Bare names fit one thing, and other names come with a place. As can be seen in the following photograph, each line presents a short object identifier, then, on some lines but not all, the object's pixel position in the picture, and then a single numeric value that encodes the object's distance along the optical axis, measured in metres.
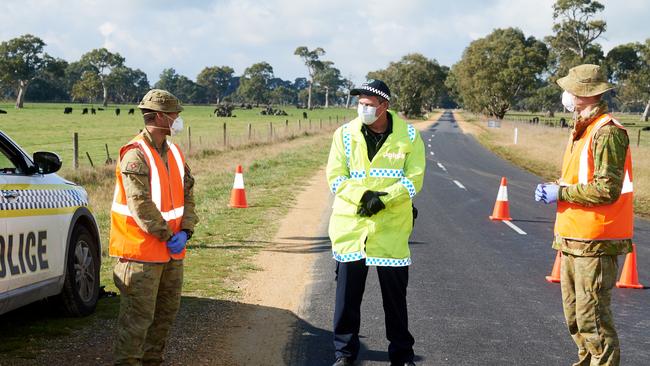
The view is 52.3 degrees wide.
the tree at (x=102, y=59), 138.25
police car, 4.50
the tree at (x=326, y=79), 184.85
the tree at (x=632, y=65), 91.00
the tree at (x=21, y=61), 109.44
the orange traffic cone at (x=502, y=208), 12.95
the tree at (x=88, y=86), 131.88
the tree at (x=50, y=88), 124.44
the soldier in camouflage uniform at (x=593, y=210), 4.10
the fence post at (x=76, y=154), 17.96
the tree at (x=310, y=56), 165.25
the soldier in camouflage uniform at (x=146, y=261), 4.06
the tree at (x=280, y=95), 189.38
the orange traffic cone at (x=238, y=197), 13.49
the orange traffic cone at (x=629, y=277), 7.78
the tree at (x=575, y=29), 80.75
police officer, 4.50
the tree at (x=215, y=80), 180.75
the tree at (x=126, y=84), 136.62
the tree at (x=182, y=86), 170.50
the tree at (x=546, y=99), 94.61
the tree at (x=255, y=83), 171.12
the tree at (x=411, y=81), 95.56
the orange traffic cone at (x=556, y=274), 7.95
